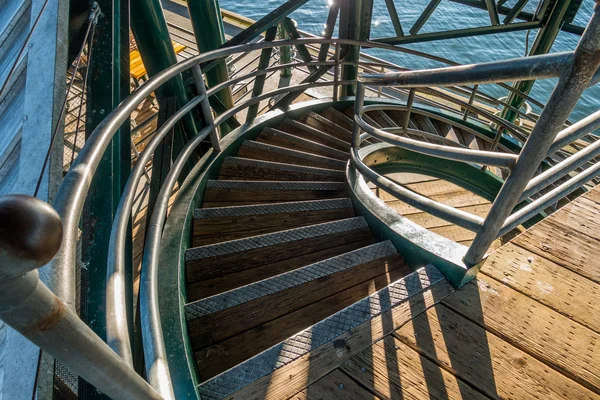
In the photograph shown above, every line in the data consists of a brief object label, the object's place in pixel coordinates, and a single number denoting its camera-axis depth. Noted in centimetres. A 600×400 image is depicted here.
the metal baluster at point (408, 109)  343
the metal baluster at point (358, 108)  285
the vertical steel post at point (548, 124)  106
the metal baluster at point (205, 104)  262
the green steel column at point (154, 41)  271
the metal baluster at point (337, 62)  439
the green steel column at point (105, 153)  129
